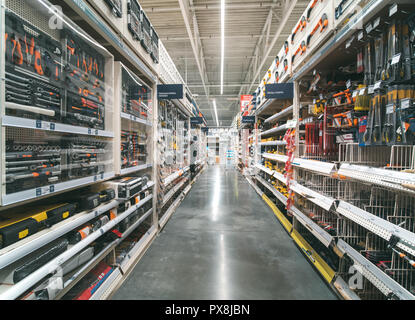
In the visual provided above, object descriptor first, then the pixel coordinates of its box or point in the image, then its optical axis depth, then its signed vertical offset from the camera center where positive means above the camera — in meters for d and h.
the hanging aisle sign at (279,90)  3.41 +1.07
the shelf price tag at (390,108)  1.45 +0.32
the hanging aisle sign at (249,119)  7.75 +1.31
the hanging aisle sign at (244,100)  10.89 +2.88
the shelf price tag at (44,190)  1.21 -0.23
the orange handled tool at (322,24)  2.20 +1.48
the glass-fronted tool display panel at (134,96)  2.42 +0.77
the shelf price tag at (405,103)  1.36 +0.33
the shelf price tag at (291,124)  3.25 +0.48
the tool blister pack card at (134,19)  2.21 +1.57
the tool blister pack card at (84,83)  1.56 +0.61
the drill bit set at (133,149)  2.41 +0.06
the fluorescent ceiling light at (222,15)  4.82 +3.65
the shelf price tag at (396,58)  1.43 +0.67
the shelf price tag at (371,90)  1.62 +0.51
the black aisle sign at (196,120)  8.09 +1.32
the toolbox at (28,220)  1.08 -0.42
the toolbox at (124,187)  2.14 -0.38
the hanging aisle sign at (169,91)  3.24 +1.01
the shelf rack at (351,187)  1.32 -0.39
